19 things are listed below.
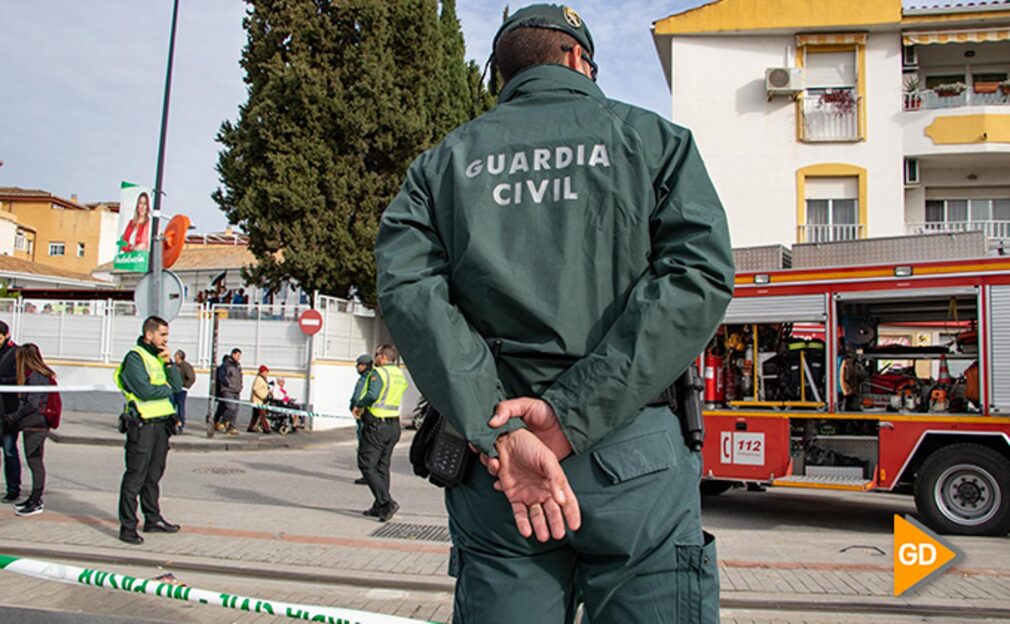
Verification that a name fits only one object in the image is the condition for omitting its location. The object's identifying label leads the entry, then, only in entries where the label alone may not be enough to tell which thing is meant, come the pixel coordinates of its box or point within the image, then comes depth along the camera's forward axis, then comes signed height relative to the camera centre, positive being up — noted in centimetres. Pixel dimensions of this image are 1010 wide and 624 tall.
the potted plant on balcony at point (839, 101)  2092 +658
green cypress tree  2284 +603
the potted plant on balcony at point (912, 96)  2086 +673
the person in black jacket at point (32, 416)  816 -78
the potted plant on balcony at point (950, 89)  2042 +680
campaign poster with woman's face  1395 +184
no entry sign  1998 +58
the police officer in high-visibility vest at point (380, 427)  867 -89
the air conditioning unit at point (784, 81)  2055 +696
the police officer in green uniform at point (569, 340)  169 +2
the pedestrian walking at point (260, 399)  1895 -128
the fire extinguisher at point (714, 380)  947 -29
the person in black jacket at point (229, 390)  1830 -103
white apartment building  2036 +627
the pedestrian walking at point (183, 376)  1814 -74
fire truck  820 -30
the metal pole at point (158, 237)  1250 +174
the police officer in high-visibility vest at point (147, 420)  720 -70
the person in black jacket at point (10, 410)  821 -72
